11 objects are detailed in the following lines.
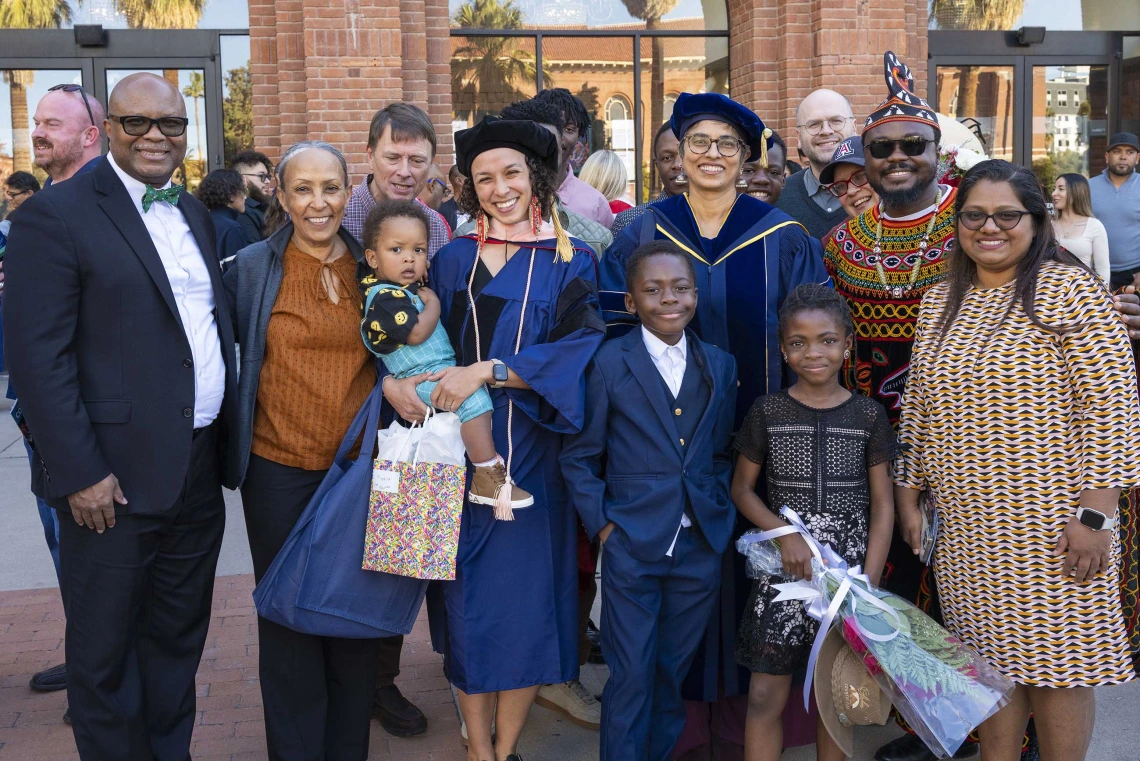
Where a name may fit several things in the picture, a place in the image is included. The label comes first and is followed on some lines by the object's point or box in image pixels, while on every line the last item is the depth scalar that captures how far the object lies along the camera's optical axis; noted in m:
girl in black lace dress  3.24
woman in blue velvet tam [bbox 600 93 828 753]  3.53
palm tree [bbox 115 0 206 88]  9.59
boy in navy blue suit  3.23
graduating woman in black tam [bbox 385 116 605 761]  3.33
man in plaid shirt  3.97
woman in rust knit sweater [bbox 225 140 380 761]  3.27
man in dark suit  2.95
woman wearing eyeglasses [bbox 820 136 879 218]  4.58
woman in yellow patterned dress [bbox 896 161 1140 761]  2.94
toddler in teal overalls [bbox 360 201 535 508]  3.17
